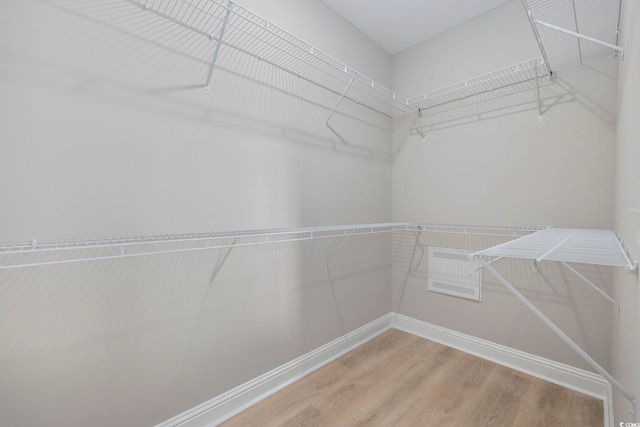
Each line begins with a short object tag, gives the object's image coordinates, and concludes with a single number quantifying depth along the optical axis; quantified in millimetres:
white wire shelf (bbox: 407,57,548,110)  1709
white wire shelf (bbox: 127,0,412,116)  1196
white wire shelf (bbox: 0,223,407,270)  901
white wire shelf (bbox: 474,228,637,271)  724
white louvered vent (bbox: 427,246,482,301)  2016
